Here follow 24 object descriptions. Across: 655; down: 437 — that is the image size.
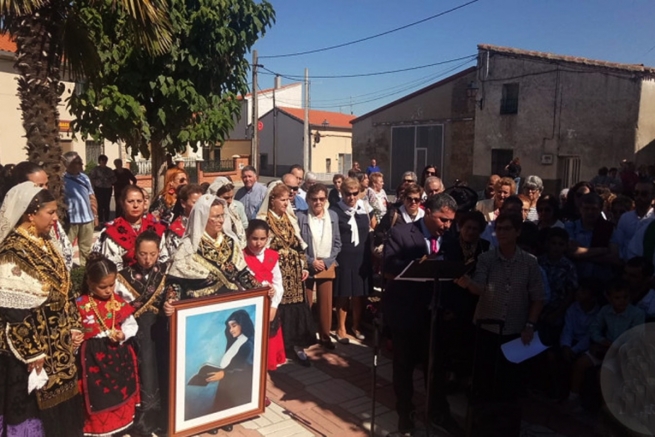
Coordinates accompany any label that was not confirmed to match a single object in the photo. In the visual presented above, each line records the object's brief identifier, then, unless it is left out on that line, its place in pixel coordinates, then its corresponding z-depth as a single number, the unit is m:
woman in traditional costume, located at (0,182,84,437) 3.30
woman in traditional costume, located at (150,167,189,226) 6.04
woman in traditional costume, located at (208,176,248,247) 5.45
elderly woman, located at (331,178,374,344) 6.00
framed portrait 3.81
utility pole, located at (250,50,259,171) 27.48
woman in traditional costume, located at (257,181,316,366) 5.46
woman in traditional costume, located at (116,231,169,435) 4.03
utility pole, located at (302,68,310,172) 38.16
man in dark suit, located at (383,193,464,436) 4.12
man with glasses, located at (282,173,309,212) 7.09
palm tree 5.74
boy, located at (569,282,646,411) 4.28
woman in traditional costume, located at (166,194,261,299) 4.00
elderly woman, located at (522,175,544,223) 6.27
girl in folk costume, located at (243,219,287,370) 4.77
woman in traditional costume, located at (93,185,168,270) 4.34
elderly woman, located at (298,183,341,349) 5.74
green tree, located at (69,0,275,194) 7.60
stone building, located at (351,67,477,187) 24.77
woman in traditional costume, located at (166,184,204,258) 4.57
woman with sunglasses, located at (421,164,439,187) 8.10
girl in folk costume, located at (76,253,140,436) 3.75
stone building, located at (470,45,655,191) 18.48
